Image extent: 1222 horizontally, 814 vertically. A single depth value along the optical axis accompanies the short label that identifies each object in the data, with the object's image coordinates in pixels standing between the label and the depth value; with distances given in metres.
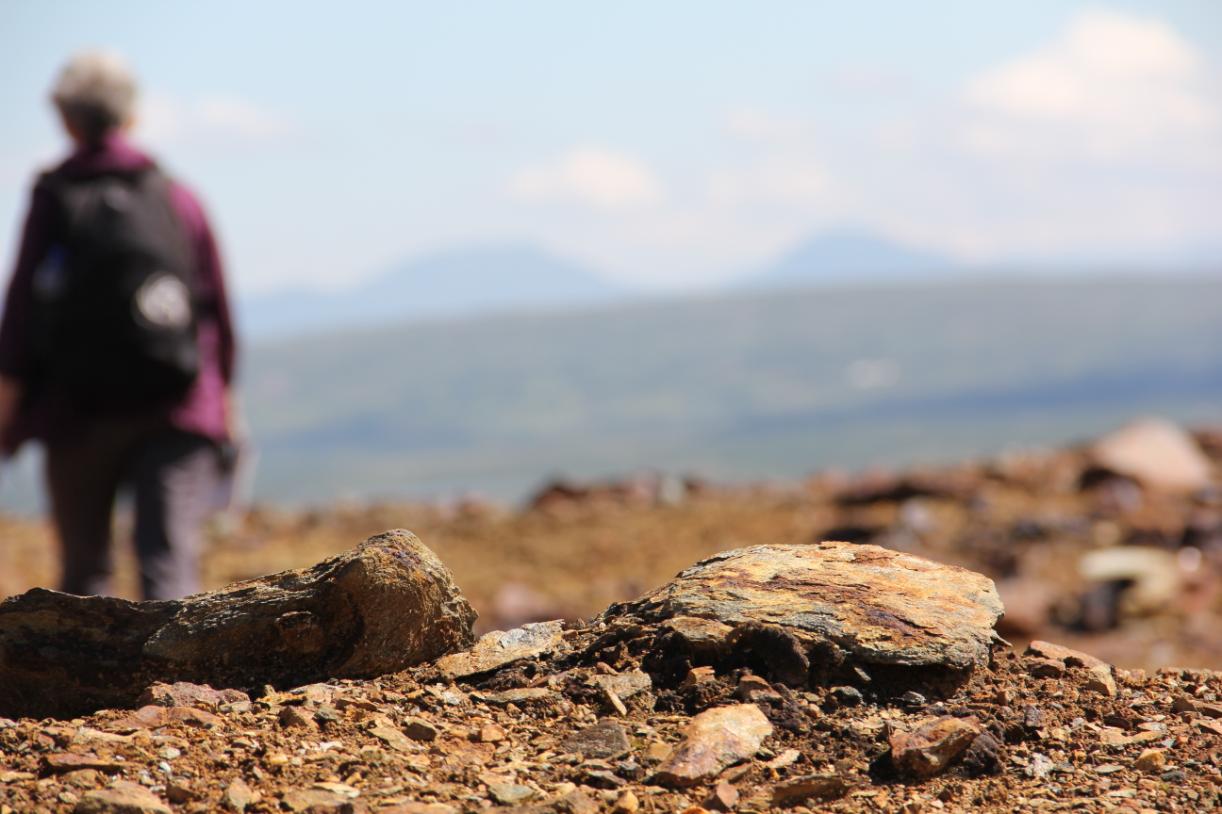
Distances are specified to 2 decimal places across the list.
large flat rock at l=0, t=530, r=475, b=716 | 7.45
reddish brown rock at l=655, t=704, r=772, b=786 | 6.42
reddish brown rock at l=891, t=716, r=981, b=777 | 6.58
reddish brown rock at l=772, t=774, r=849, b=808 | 6.34
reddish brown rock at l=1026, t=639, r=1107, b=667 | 8.05
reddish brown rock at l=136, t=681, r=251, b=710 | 6.98
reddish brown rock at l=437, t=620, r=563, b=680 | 7.58
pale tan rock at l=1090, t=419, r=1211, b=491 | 32.00
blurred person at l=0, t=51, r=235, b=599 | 12.12
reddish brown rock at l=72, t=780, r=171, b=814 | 5.72
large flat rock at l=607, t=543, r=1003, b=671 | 7.44
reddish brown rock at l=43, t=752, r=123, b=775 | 6.16
